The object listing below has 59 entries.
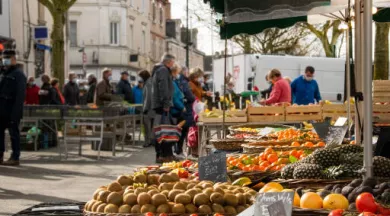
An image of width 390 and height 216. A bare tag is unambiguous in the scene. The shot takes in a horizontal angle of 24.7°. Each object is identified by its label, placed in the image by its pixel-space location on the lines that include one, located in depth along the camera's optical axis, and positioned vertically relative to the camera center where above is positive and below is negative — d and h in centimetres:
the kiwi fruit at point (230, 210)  558 -72
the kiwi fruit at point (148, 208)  548 -70
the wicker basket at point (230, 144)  1090 -60
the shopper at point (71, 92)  2506 +10
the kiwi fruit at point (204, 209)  554 -71
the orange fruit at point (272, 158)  795 -57
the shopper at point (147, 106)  1684 -20
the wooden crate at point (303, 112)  1574 -32
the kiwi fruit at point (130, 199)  564 -66
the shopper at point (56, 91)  2319 +12
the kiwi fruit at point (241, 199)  571 -67
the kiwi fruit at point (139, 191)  576 -62
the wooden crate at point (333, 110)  1572 -28
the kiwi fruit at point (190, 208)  554 -71
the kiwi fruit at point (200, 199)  559 -66
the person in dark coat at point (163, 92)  1562 +6
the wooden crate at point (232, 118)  1475 -39
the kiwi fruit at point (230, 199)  563 -66
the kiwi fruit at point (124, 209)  557 -71
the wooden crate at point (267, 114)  1541 -34
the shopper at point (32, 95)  2398 +2
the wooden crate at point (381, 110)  1284 -23
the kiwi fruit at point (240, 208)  562 -72
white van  3550 +101
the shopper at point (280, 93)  1823 +4
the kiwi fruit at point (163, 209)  552 -71
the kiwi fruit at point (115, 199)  570 -66
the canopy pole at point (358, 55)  735 +38
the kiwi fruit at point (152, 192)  574 -63
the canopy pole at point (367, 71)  576 +15
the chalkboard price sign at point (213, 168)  656 -54
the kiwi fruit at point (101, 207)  564 -71
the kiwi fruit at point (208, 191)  571 -62
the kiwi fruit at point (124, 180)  638 -61
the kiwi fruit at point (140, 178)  643 -60
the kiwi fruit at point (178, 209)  551 -71
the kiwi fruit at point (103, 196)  580 -66
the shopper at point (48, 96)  2295 -1
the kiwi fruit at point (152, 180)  650 -62
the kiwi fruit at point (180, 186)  603 -62
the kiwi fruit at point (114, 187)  601 -62
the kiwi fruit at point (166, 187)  611 -63
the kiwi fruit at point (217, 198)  560 -65
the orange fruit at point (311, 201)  515 -62
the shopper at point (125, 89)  2348 +17
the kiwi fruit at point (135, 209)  555 -71
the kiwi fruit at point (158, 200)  558 -66
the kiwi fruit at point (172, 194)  571 -64
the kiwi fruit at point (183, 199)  561 -66
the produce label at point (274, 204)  423 -52
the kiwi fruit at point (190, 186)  604 -62
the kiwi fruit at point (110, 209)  558 -71
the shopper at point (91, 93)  2328 +6
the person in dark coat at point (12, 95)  1533 +1
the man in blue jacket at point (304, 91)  1914 +8
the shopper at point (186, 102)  1739 -15
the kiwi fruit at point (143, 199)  557 -65
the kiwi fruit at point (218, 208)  554 -71
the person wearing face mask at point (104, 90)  2136 +13
